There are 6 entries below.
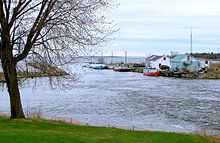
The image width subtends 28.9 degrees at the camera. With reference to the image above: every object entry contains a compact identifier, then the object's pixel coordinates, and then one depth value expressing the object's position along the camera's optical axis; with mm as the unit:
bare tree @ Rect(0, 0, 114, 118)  19078
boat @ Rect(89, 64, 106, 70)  177500
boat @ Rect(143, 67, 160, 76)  117625
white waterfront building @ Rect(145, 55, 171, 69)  132200
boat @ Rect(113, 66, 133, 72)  153012
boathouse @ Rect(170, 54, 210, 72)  118694
